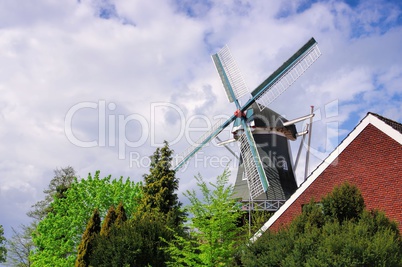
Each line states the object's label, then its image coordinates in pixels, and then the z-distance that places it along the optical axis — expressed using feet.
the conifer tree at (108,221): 93.10
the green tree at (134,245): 79.25
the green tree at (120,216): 93.61
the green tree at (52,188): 174.60
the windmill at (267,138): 119.14
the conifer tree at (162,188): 108.37
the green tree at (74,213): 120.06
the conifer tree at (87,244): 95.71
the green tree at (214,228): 63.10
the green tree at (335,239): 45.47
